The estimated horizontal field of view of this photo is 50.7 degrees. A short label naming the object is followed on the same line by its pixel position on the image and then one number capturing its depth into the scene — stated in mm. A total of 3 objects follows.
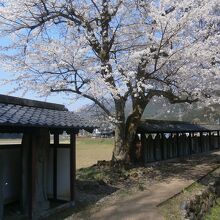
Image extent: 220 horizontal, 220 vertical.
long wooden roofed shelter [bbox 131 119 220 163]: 13007
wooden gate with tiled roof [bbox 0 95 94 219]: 5609
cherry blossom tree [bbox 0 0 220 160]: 9168
